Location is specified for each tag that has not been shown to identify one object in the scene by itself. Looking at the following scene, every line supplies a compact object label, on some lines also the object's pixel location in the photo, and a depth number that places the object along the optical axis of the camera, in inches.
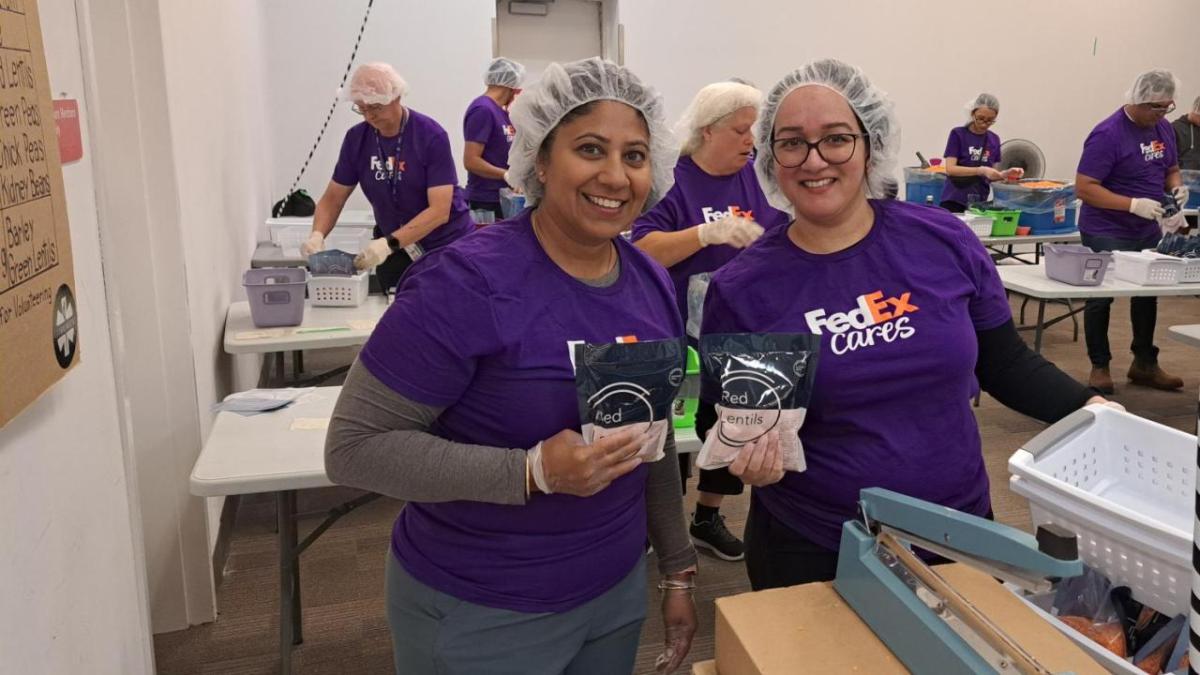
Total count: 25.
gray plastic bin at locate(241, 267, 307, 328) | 116.2
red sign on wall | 50.9
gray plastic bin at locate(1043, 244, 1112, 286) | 151.8
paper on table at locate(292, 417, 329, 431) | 82.4
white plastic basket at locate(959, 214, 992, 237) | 206.1
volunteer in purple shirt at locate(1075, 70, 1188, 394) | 165.9
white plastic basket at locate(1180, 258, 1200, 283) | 151.9
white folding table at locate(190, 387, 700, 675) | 71.3
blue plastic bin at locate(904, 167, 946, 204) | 250.1
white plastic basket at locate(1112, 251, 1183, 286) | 152.2
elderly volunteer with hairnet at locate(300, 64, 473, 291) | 129.2
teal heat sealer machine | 32.1
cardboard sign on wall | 37.8
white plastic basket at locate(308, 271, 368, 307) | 130.3
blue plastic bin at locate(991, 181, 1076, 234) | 217.2
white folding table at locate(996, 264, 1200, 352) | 149.3
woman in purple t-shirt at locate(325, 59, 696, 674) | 41.9
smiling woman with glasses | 50.6
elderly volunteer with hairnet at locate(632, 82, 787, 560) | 93.7
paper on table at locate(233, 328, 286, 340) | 113.6
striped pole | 18.7
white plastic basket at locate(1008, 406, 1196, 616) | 40.2
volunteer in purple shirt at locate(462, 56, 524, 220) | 194.1
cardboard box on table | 37.1
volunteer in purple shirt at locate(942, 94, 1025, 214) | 235.9
